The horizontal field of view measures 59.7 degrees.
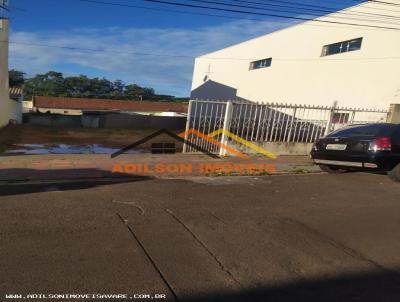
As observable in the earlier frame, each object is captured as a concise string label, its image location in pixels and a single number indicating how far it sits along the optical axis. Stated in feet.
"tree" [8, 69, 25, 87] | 216.13
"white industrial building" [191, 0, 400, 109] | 51.37
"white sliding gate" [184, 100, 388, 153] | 37.73
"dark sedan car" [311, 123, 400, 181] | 25.59
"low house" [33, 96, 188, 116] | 168.96
